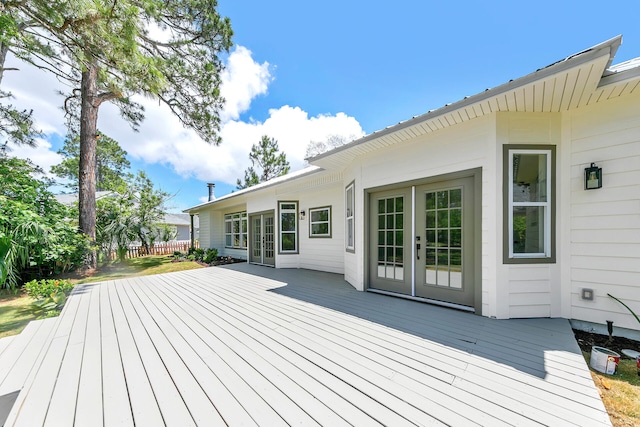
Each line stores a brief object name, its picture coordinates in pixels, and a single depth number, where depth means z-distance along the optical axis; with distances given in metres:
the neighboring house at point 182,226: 23.38
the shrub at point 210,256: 10.93
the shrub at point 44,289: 4.98
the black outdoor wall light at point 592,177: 3.03
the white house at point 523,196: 2.88
